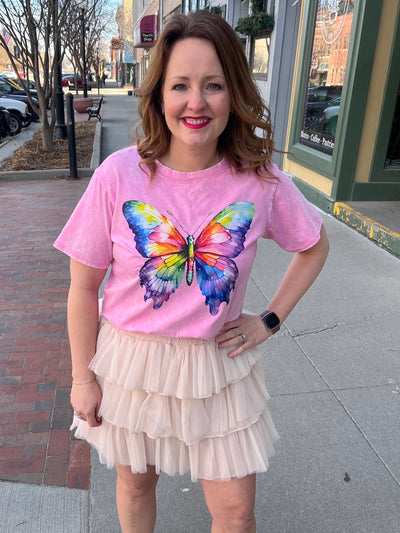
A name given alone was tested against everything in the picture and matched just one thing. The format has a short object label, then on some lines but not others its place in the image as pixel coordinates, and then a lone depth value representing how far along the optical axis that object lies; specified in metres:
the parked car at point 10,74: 31.87
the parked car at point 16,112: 15.97
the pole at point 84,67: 27.83
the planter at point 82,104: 22.38
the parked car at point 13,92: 19.12
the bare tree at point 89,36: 27.19
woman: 1.50
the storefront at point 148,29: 29.48
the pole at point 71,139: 9.41
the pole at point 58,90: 11.18
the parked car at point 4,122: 14.76
